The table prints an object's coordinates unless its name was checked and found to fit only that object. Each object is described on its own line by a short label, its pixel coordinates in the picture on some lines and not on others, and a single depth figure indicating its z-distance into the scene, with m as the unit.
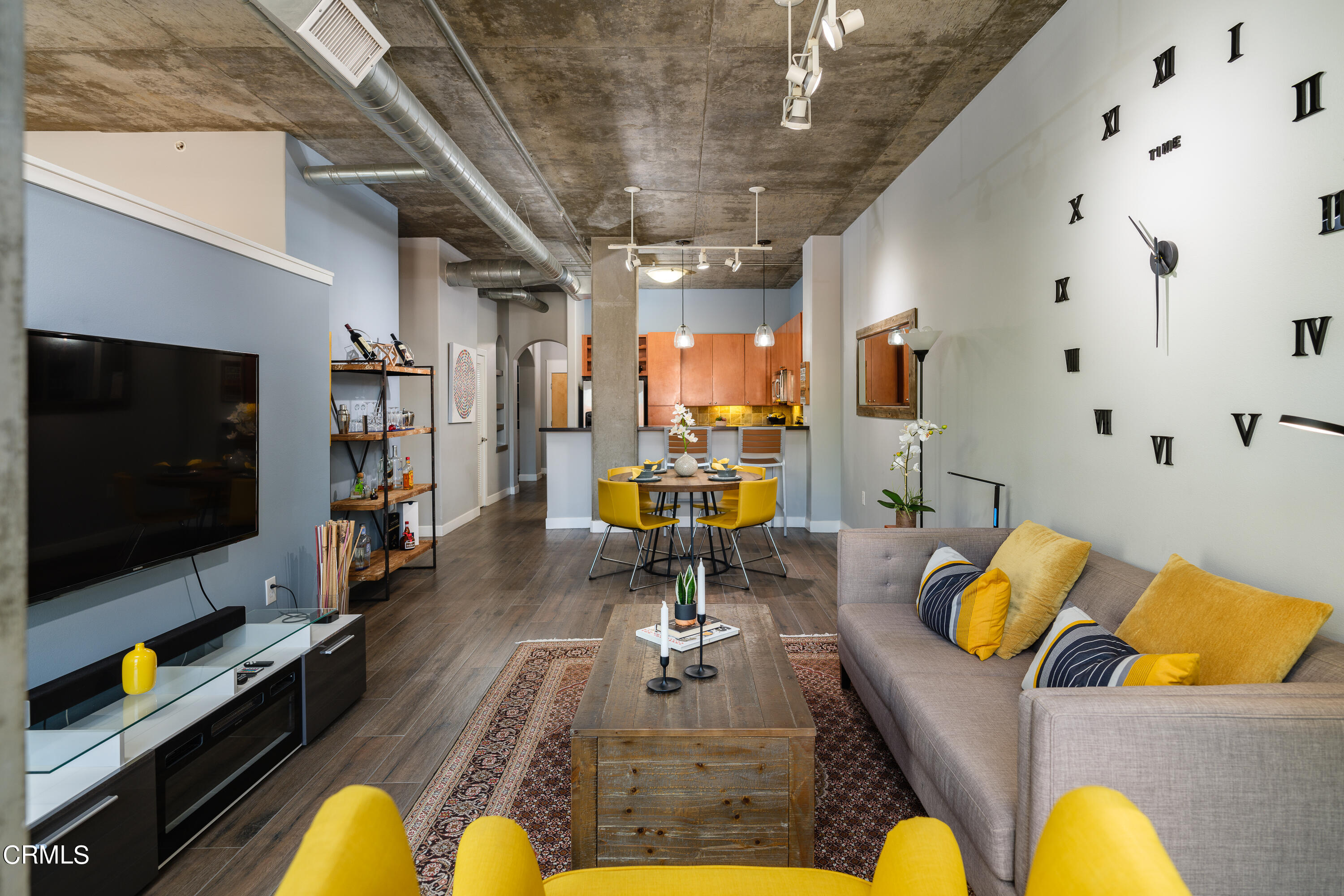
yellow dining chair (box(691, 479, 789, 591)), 5.04
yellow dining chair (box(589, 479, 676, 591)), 5.04
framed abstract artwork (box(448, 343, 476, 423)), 7.69
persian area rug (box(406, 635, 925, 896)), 2.07
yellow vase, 2.07
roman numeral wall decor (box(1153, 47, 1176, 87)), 2.31
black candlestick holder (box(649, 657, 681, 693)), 2.12
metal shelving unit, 4.75
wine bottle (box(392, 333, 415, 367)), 5.44
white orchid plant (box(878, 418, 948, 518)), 3.92
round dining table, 5.04
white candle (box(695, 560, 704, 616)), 2.31
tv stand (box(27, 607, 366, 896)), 1.70
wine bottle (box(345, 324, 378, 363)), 5.02
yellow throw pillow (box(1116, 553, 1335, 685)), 1.58
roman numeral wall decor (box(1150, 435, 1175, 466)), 2.36
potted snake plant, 2.57
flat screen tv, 2.10
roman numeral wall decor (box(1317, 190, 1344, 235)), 1.73
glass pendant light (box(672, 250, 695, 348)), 8.29
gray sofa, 1.37
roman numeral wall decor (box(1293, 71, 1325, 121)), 1.79
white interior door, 8.81
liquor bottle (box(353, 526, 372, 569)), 4.84
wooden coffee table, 1.87
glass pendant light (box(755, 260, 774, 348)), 8.17
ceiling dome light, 6.60
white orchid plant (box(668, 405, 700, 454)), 6.22
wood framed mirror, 4.94
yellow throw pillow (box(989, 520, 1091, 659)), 2.47
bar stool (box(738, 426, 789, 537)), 7.46
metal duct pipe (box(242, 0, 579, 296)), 3.06
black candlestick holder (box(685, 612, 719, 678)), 2.23
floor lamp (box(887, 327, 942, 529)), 4.03
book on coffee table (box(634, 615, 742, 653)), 2.52
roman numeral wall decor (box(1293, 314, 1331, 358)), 1.79
